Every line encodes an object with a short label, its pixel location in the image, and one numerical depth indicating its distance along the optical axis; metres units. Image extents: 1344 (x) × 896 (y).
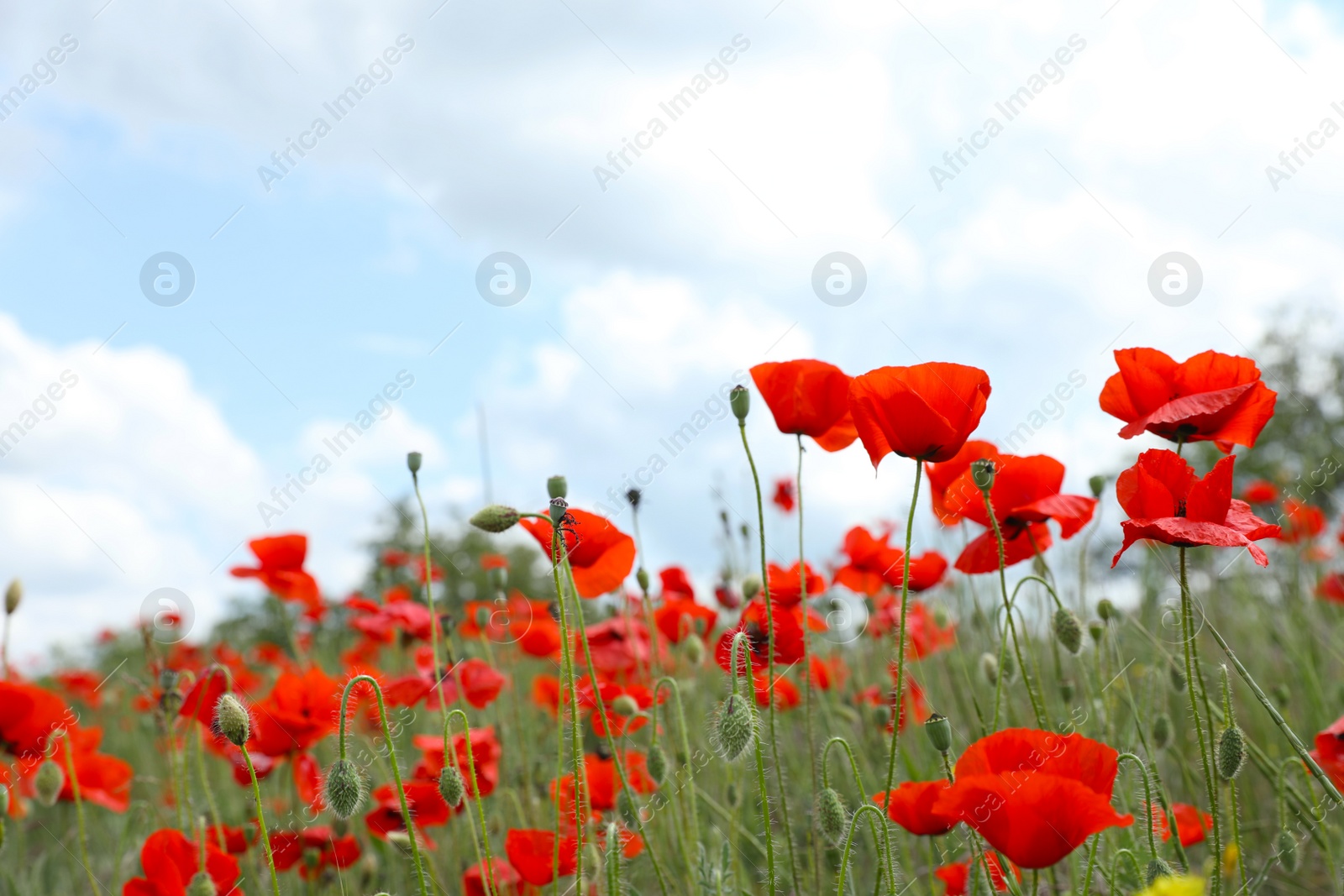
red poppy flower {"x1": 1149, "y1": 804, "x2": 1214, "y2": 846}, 1.42
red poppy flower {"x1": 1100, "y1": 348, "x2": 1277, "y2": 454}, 1.36
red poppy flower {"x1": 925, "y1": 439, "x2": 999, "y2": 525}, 1.42
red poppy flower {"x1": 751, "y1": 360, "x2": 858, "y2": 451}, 1.41
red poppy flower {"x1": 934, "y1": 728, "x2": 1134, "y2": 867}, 1.21
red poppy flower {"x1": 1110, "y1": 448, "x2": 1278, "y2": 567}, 1.28
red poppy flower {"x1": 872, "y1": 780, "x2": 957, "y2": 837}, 1.32
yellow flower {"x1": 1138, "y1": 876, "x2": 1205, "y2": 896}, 1.03
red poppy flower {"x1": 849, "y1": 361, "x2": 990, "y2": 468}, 1.31
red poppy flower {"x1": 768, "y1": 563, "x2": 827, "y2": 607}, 1.57
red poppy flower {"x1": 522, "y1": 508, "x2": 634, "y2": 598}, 1.44
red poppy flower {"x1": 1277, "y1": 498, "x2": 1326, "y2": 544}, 3.39
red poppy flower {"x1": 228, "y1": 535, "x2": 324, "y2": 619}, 1.68
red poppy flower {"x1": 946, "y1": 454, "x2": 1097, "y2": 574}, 1.41
